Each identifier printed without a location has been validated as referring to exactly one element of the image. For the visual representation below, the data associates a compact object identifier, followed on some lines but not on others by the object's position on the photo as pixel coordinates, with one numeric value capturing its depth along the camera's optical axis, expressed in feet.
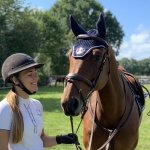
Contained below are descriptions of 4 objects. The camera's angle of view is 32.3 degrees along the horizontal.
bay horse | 7.92
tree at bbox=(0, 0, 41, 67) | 89.86
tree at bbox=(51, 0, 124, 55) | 148.66
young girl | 6.39
